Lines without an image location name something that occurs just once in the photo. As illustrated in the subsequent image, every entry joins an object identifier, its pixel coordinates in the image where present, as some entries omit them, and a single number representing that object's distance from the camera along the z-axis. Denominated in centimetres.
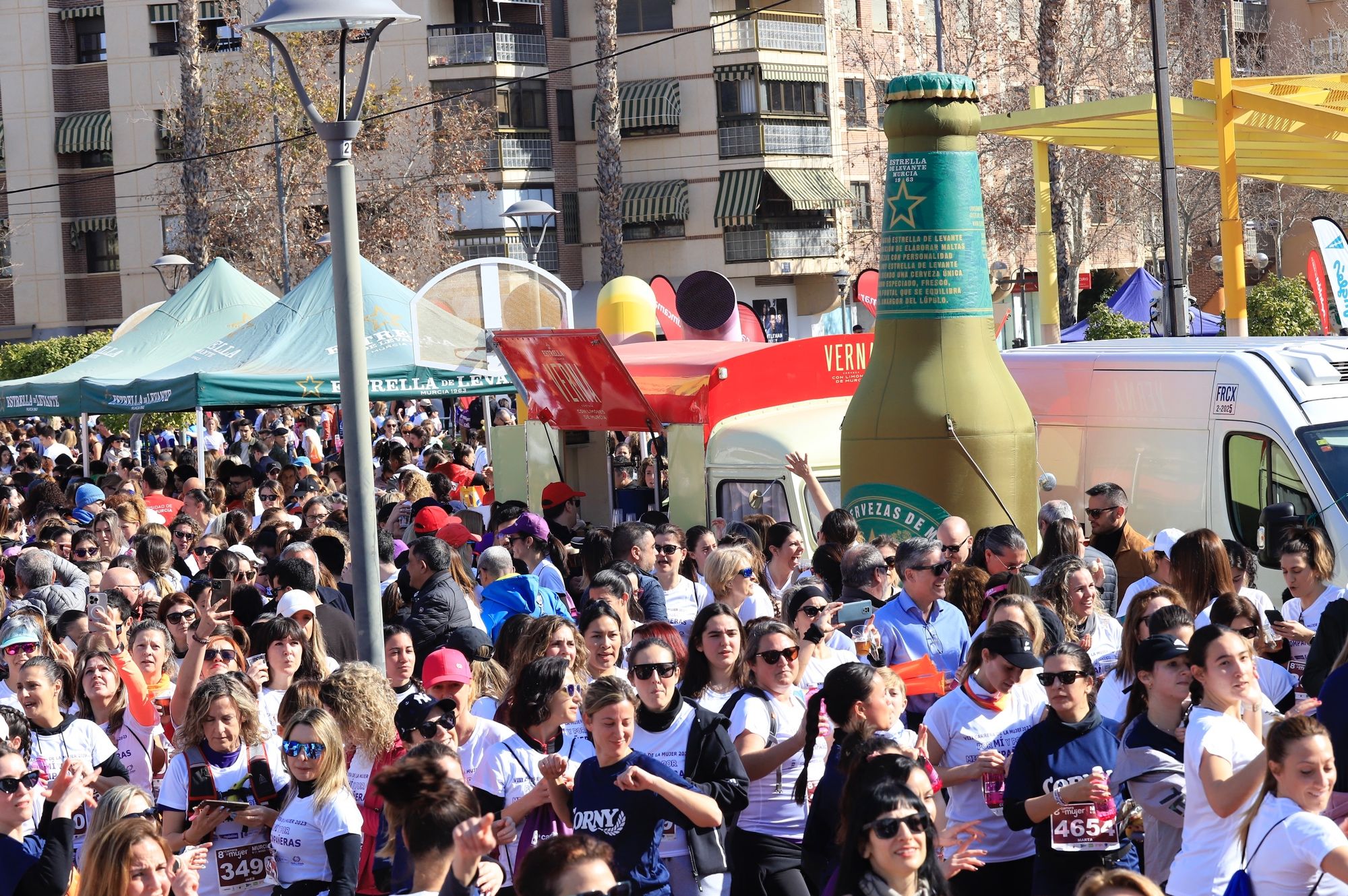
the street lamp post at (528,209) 5067
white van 2155
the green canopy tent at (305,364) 3412
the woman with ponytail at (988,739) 1213
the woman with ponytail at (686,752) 1137
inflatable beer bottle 2409
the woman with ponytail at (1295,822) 924
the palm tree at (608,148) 7889
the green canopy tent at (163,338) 3808
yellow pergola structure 3222
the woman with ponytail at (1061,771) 1139
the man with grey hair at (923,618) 1545
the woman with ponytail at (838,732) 1101
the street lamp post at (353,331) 1442
